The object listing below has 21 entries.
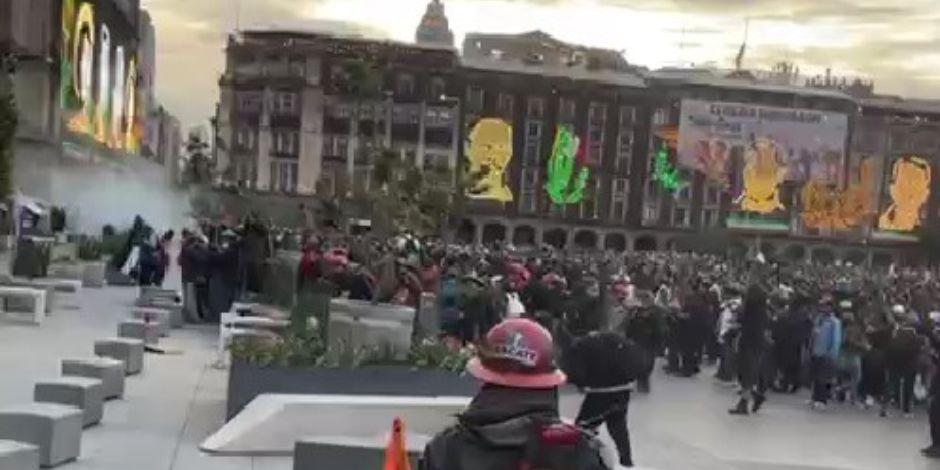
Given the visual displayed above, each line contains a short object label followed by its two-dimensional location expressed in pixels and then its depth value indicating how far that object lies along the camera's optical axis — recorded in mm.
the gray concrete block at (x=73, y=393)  10570
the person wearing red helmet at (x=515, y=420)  3395
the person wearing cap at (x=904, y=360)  18156
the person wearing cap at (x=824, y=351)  18859
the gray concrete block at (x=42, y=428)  8898
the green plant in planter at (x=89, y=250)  32750
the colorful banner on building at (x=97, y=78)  53341
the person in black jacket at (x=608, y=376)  10086
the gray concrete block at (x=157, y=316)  18656
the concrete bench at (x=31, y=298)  20062
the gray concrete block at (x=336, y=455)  8453
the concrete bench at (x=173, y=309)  20719
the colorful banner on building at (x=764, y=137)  79312
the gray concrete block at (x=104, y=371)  12078
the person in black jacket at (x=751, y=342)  16938
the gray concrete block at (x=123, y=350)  14438
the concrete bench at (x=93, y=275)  28906
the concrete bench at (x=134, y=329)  16859
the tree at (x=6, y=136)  28547
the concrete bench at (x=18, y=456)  7770
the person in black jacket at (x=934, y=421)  14828
